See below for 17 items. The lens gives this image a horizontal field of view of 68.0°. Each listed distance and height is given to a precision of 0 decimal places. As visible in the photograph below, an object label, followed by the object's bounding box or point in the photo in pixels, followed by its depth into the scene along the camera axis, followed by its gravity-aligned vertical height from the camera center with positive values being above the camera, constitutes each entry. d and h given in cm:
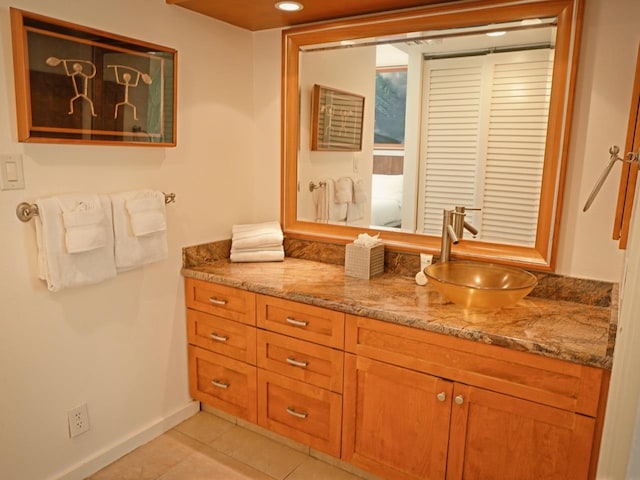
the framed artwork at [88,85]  164 +29
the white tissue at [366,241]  225 -35
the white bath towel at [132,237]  196 -32
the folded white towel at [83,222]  176 -23
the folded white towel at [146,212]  199 -22
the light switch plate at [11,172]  166 -5
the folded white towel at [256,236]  252 -38
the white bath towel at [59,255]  173 -36
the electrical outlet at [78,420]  198 -109
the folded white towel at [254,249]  253 -45
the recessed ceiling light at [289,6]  212 +72
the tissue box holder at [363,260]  224 -44
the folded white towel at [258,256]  252 -48
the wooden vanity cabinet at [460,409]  154 -84
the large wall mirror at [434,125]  193 +20
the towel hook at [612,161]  158 +5
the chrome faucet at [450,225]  209 -25
